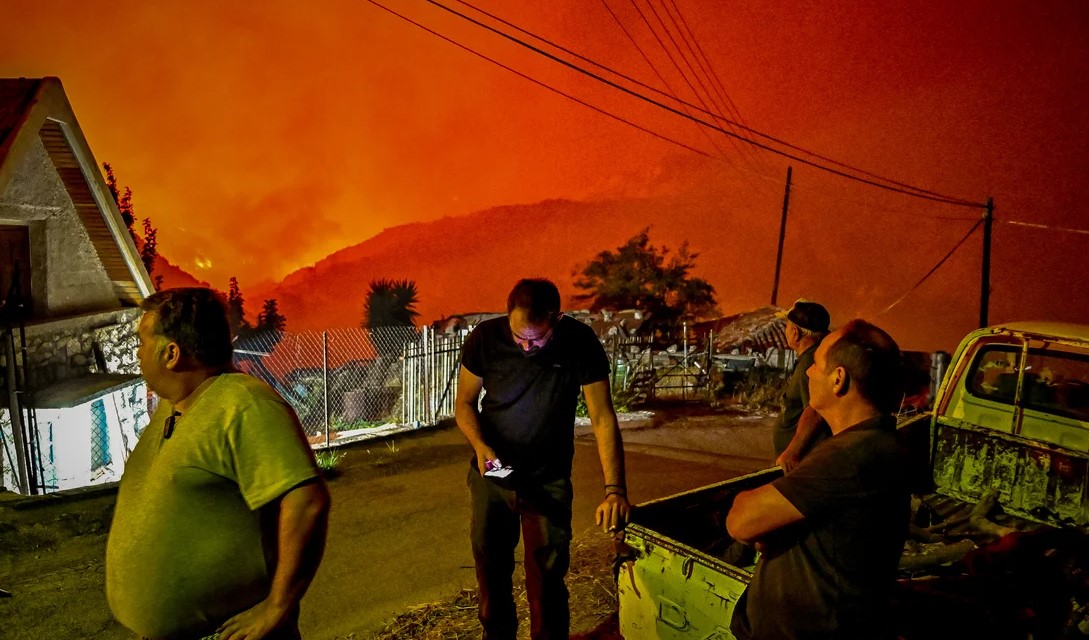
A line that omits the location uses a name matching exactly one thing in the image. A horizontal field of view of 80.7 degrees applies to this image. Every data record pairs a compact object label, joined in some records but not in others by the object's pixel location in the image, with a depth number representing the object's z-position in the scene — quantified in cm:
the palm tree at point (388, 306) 2195
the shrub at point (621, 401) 1249
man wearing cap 385
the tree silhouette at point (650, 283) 2988
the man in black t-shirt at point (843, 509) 178
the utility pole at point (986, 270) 1692
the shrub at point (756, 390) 1371
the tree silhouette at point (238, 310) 1996
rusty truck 284
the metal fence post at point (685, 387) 1449
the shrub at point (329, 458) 803
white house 679
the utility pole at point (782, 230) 2356
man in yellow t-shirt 178
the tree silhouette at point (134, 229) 1783
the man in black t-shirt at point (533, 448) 336
